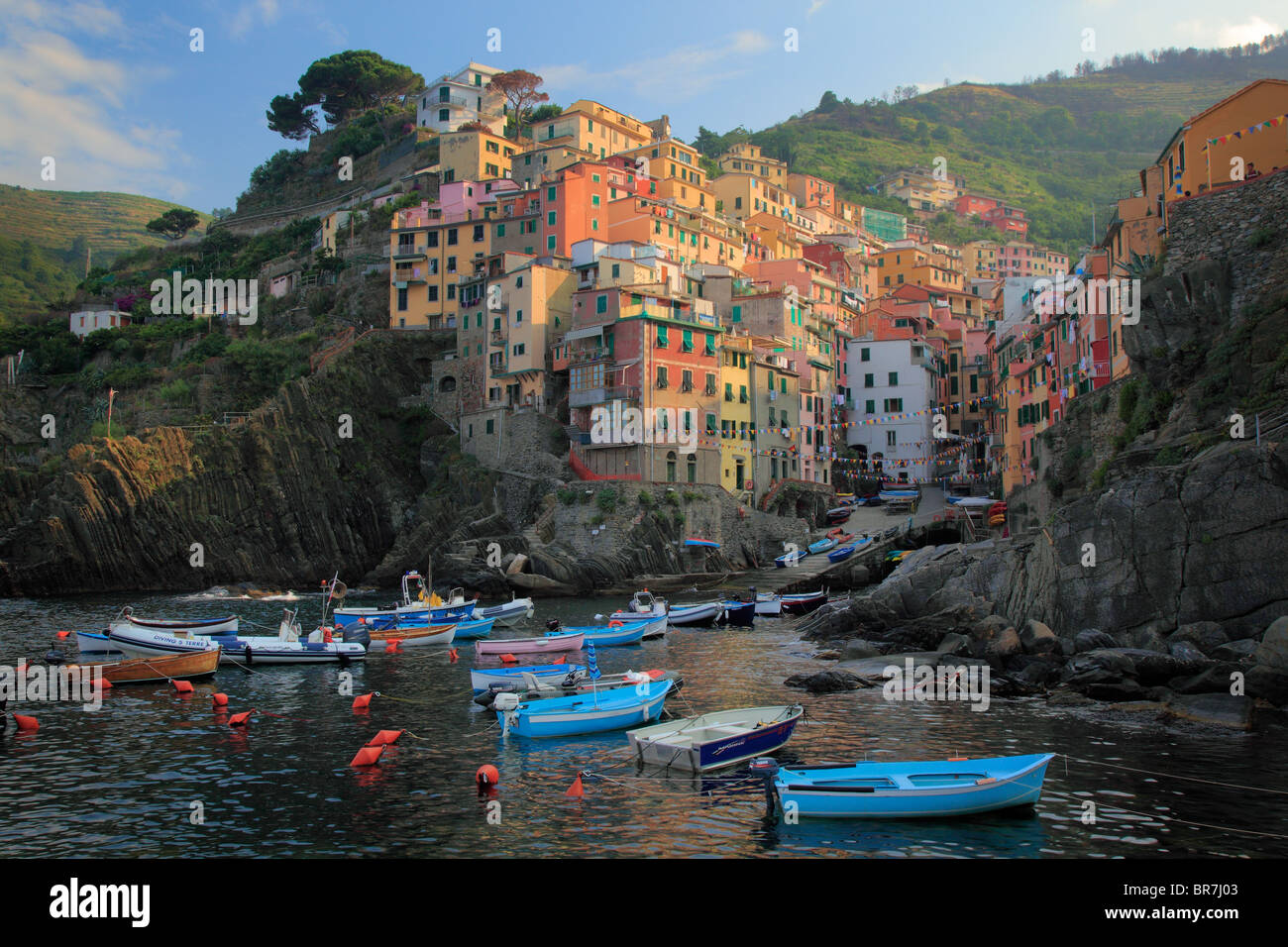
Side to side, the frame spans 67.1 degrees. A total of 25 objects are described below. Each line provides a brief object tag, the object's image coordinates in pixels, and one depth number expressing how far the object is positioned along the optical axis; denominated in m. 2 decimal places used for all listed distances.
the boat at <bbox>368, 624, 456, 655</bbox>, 43.22
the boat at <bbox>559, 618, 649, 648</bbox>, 41.59
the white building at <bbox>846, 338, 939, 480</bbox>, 87.50
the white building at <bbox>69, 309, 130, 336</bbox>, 98.50
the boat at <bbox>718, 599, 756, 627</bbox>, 48.09
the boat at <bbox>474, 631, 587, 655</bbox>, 38.34
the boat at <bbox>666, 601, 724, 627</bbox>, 48.31
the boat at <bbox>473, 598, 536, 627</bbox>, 48.72
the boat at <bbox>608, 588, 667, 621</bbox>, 44.53
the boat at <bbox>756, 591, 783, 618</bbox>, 51.88
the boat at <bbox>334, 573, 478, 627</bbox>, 45.94
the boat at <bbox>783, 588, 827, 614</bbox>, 51.69
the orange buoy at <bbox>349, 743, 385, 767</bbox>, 21.55
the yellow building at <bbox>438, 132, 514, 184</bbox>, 97.31
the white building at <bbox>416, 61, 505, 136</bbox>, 112.06
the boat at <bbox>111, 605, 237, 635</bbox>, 36.75
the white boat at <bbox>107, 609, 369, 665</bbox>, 35.41
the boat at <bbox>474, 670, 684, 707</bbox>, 27.03
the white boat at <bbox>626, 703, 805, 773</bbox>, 20.97
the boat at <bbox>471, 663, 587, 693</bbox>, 29.44
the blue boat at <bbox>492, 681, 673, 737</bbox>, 24.97
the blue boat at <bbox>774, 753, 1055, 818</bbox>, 17.12
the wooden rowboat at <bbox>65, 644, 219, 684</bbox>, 32.47
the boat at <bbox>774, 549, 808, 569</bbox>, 65.50
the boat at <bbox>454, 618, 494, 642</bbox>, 46.00
